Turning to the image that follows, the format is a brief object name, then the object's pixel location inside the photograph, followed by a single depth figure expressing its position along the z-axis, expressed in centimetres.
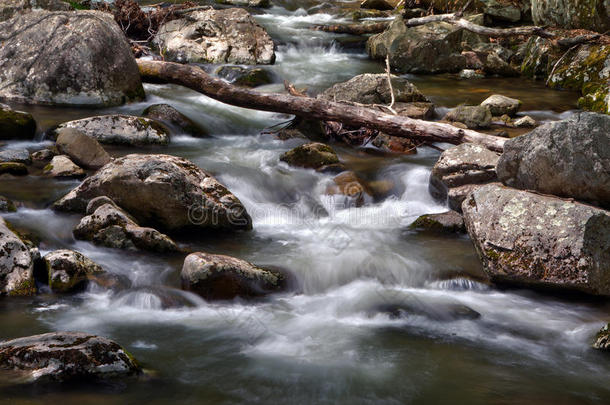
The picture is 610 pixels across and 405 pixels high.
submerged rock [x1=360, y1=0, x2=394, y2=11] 2084
